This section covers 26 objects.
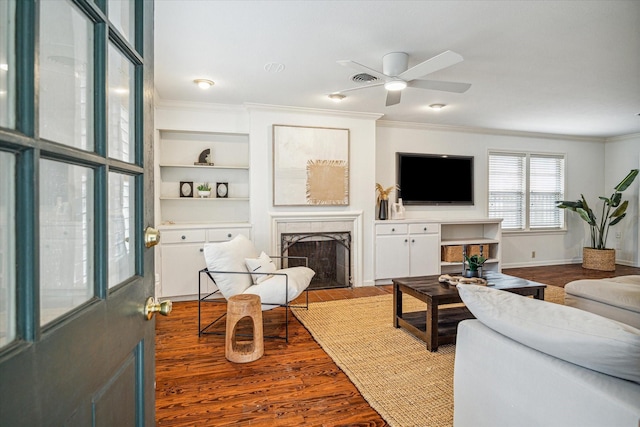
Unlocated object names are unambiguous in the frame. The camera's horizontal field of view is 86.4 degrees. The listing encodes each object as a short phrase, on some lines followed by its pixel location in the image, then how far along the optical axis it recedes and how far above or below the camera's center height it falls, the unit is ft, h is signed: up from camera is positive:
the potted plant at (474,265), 10.33 -1.70
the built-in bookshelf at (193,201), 13.10 +0.38
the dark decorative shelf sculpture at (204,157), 14.55 +2.23
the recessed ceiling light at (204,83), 11.38 +4.31
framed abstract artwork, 14.43 +1.90
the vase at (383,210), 16.33 -0.03
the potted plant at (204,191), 14.28 +0.78
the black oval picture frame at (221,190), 14.92 +0.85
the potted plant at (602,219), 19.04 -0.59
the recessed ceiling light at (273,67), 10.07 +4.30
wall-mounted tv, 17.78 +1.64
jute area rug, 6.17 -3.58
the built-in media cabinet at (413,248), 15.79 -1.84
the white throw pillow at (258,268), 9.98 -1.73
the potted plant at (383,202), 16.37 +0.36
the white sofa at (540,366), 3.18 -1.67
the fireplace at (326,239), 14.53 -1.30
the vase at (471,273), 10.30 -1.94
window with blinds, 19.81 +1.19
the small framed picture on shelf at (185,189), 14.49 +0.87
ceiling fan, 8.38 +3.63
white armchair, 9.44 -1.99
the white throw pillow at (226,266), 9.48 -1.60
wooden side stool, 8.22 -2.99
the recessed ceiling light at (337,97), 12.96 +4.33
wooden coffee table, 8.50 -2.44
